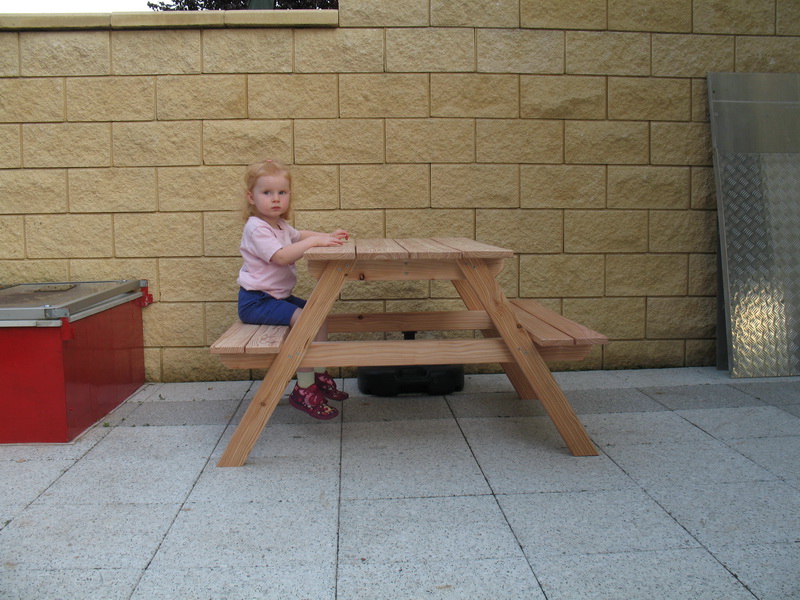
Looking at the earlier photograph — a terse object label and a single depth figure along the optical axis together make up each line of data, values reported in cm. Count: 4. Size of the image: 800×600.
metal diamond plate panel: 466
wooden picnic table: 313
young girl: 362
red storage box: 349
